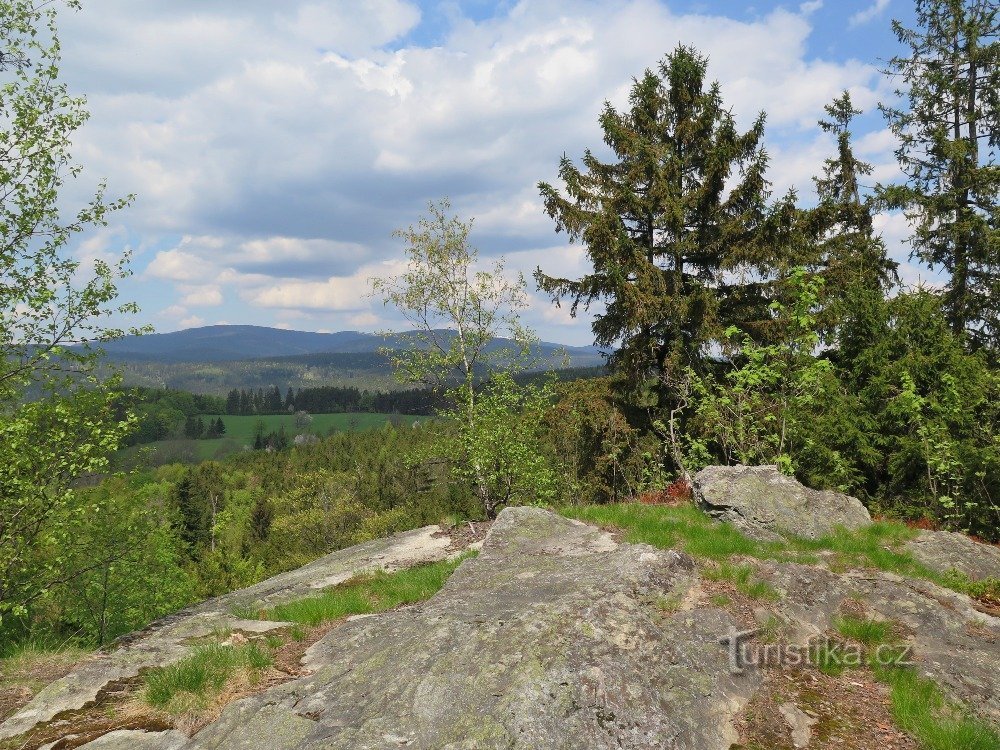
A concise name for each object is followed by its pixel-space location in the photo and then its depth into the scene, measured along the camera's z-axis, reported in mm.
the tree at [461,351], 22531
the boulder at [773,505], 12445
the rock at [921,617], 6633
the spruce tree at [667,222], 21984
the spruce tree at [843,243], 20109
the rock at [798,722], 5750
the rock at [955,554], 10688
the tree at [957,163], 22312
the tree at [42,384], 12930
